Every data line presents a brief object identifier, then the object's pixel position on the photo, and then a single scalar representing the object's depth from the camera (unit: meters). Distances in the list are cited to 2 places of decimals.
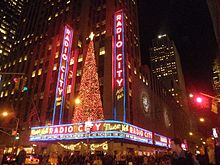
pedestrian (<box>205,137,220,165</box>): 5.79
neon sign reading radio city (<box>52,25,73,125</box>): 41.10
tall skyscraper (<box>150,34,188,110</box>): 157.44
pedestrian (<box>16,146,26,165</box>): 14.01
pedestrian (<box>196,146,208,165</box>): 7.80
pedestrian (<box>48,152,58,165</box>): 21.93
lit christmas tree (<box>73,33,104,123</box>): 35.31
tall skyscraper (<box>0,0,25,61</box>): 107.43
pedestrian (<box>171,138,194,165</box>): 6.18
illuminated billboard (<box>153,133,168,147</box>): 44.17
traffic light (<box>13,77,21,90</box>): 14.39
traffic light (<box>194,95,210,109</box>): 16.30
